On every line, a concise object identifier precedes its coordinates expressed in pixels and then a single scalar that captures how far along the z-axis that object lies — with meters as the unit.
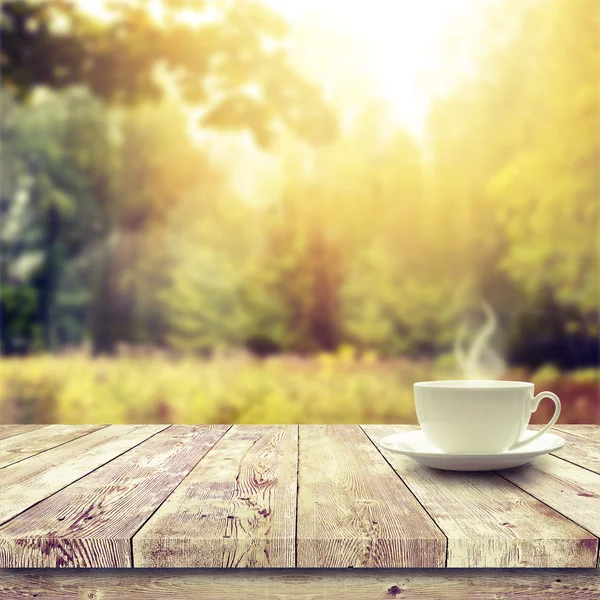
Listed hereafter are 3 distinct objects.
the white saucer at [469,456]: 0.64
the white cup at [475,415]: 0.64
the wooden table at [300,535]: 0.46
